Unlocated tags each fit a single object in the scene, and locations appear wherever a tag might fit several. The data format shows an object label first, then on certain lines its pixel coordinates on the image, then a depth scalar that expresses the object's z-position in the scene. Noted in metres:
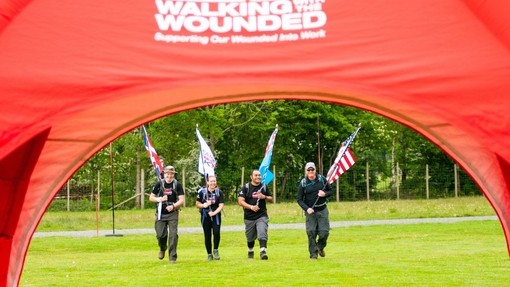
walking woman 18.02
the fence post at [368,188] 41.34
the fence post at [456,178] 42.16
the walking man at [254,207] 18.09
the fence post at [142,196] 35.88
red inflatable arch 5.73
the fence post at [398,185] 42.53
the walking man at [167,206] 17.53
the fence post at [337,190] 40.31
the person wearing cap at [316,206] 17.77
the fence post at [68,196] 36.41
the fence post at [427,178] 41.08
